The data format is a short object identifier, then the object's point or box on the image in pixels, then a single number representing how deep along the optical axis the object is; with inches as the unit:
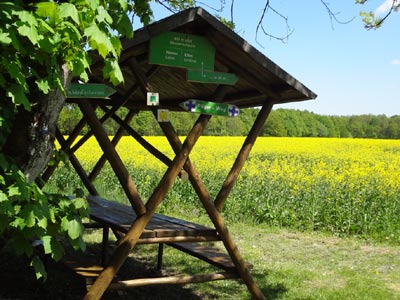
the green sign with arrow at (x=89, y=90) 175.4
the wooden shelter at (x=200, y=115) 181.0
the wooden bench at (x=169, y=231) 192.1
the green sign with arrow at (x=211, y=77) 195.8
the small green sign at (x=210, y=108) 194.5
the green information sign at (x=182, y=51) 185.2
